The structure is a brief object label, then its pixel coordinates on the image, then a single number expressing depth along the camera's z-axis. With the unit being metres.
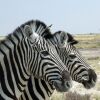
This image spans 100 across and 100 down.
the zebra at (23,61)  8.42
